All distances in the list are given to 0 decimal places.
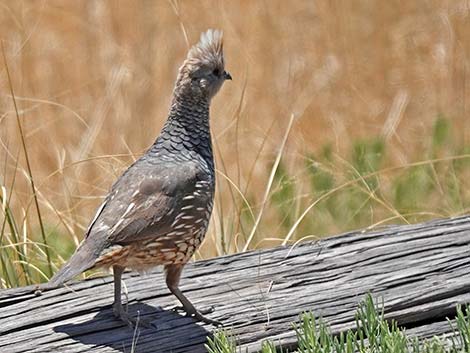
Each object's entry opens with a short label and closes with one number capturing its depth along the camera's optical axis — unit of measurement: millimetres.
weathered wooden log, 8367
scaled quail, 8461
